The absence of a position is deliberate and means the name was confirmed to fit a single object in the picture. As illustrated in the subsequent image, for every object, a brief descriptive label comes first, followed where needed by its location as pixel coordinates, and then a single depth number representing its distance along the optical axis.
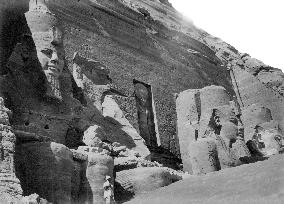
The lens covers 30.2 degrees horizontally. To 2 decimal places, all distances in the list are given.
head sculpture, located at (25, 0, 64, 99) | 16.22
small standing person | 13.35
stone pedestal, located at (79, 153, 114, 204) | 13.52
